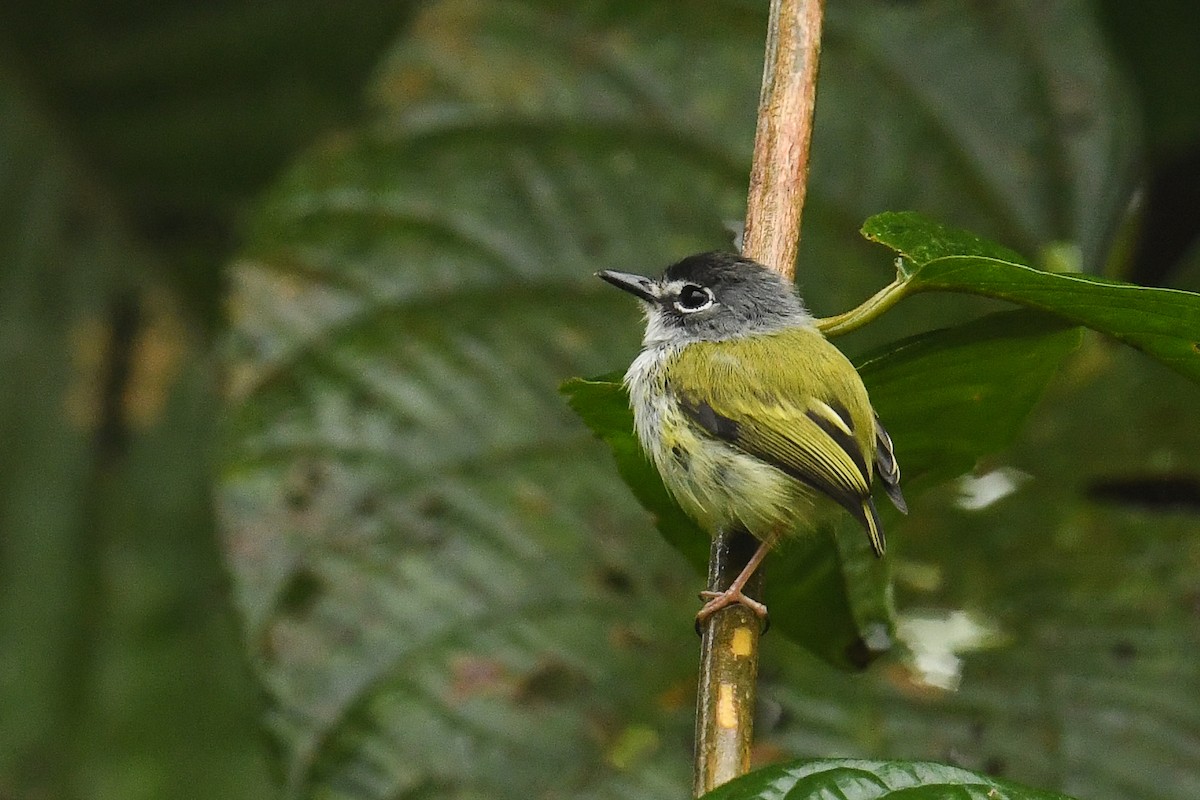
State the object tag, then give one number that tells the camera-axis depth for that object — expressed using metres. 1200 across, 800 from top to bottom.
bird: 4.20
